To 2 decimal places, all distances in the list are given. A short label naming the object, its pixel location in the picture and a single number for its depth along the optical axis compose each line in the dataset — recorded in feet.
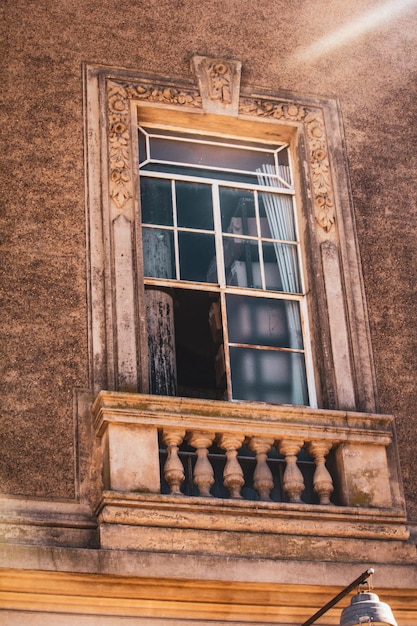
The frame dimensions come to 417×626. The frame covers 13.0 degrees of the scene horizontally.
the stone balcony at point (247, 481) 38.18
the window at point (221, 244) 42.66
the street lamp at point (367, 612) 32.97
